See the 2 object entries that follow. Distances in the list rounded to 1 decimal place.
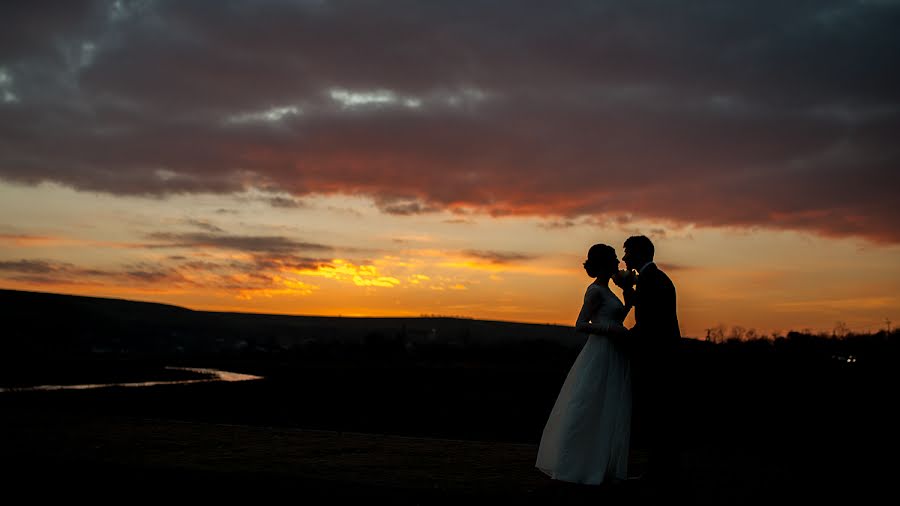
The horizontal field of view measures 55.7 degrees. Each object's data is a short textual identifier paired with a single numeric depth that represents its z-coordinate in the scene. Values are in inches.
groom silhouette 310.0
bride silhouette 328.8
